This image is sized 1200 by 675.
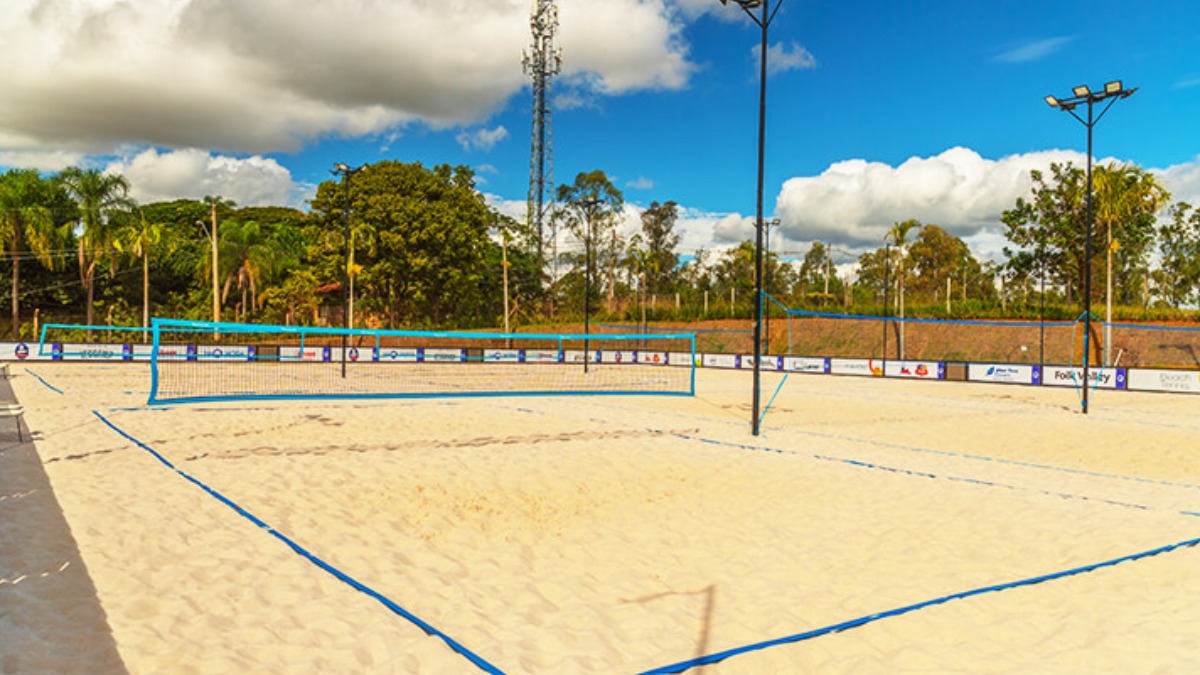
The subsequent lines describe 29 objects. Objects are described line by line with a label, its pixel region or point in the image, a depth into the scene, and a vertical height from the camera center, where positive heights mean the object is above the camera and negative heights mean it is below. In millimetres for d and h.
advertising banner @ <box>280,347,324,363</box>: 37812 -1769
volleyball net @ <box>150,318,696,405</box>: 22688 -2109
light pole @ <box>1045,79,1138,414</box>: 17828 +5995
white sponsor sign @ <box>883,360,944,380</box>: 31906 -1877
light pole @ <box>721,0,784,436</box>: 13477 +3653
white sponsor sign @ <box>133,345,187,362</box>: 34750 -1629
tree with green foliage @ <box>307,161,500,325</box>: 52812 +6312
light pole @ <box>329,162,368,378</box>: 27203 +5863
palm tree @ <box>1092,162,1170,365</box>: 38500 +7599
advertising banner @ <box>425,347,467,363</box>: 40031 -1851
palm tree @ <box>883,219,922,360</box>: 46781 +6610
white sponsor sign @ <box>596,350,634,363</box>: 41938 -1822
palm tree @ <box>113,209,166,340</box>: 46188 +5507
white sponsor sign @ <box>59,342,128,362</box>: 35594 -1677
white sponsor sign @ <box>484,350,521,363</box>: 40250 -1820
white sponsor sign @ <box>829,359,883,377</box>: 33881 -1939
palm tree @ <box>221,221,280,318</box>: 54312 +5179
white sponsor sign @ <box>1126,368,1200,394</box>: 25797 -1807
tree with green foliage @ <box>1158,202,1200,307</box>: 60094 +6750
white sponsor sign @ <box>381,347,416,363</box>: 39750 -1817
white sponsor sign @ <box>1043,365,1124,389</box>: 27953 -1844
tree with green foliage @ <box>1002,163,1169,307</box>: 47500 +7238
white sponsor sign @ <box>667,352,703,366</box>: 41156 -1926
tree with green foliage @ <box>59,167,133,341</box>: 48062 +7971
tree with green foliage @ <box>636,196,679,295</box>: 81375 +10477
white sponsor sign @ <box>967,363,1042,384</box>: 29219 -1831
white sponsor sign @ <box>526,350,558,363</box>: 42406 -1945
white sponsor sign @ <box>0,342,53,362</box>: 33469 -1616
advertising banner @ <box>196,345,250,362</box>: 35688 -1698
